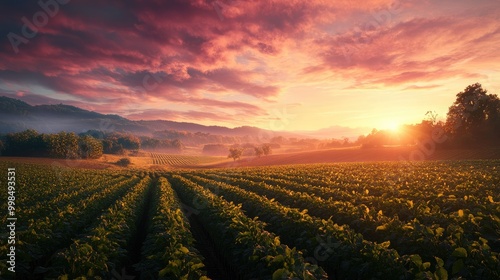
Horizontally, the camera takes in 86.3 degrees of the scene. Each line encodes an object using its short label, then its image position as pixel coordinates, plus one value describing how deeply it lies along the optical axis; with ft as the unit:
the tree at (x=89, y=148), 358.92
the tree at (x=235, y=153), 424.87
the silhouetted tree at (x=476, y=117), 221.87
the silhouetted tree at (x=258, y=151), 442.91
